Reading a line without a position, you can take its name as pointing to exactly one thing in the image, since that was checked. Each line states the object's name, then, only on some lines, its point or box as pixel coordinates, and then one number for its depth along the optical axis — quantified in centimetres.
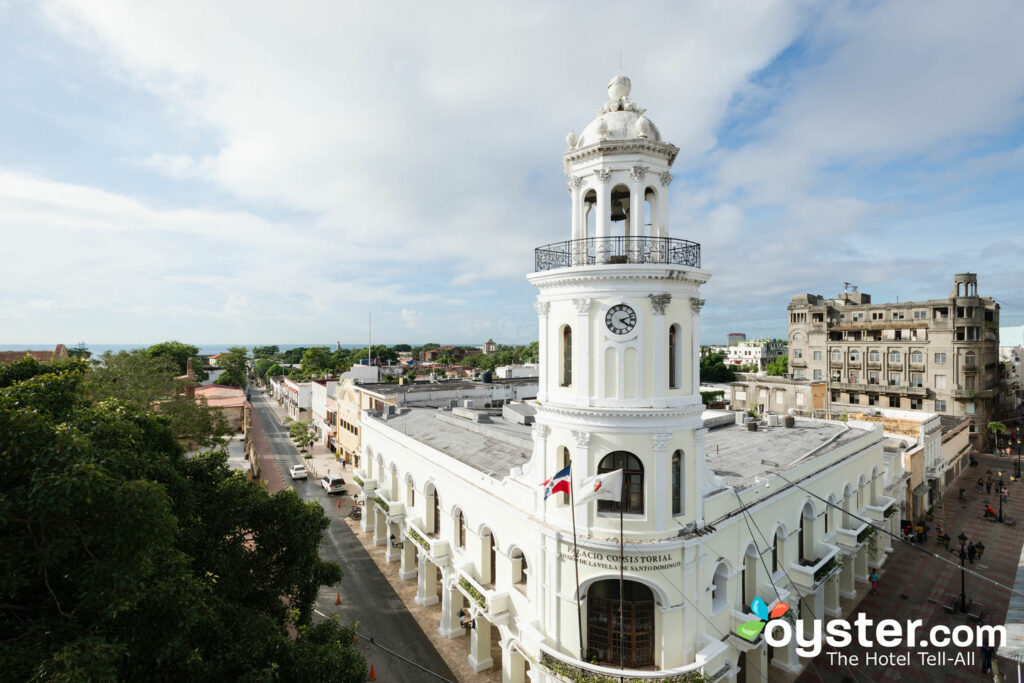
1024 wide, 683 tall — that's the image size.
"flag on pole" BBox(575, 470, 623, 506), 1784
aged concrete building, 7494
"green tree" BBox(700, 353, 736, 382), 13800
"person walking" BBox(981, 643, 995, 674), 2503
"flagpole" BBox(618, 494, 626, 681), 1773
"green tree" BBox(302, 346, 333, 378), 15680
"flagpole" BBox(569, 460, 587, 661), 1806
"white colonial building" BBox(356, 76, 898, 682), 1861
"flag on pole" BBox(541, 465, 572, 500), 1850
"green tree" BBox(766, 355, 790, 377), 13700
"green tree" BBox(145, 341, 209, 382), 11252
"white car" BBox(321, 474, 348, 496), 5544
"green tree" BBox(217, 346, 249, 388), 12938
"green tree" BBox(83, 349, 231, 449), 4094
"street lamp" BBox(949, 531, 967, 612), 3057
